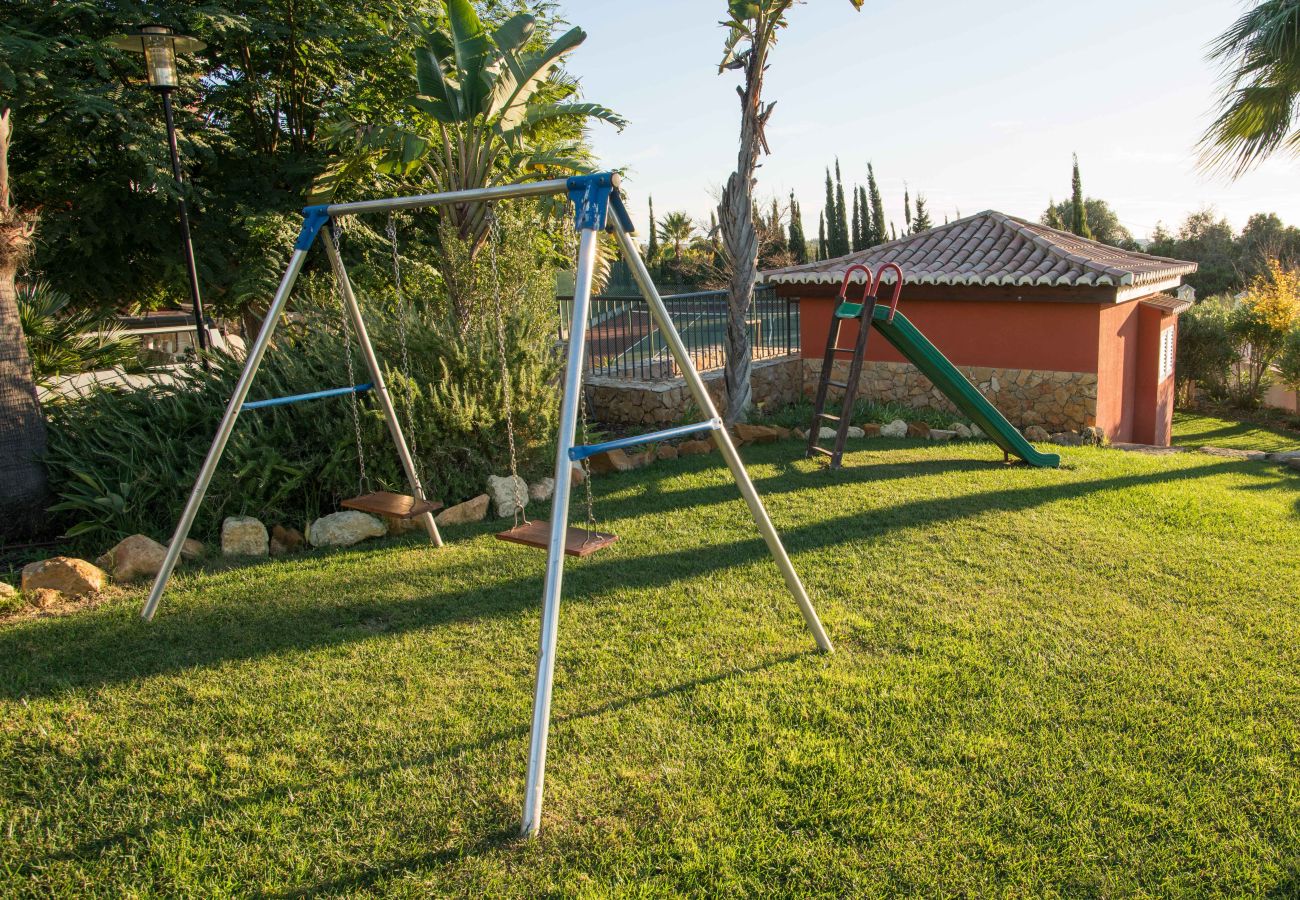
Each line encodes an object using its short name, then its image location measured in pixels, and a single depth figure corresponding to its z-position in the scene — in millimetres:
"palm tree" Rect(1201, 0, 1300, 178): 9102
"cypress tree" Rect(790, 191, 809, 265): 40469
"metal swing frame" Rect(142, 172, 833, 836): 2807
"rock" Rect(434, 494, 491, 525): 6324
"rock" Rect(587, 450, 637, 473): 7723
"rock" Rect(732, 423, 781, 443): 8745
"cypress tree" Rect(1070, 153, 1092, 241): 30266
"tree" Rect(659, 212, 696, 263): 42781
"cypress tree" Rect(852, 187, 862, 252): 40625
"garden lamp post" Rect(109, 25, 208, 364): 8008
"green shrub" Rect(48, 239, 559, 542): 6012
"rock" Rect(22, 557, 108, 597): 4977
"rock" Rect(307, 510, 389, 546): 5934
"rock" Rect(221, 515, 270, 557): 5715
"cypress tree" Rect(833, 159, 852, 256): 40562
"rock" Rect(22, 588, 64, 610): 4836
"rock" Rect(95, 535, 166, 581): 5250
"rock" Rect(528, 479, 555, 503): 6961
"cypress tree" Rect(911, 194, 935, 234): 43406
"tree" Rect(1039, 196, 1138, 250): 35250
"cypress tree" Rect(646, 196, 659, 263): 39341
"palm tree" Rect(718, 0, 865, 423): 8031
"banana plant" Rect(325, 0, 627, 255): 9773
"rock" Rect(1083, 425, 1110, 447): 10125
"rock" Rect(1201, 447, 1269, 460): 9477
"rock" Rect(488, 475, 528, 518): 6473
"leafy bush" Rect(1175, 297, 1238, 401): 18812
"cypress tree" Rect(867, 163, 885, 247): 39562
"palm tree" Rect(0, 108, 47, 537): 5883
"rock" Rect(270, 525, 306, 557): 5875
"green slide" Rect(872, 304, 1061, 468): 7922
